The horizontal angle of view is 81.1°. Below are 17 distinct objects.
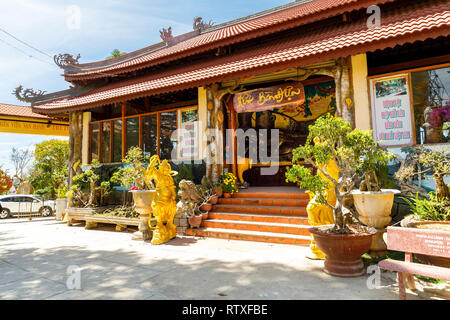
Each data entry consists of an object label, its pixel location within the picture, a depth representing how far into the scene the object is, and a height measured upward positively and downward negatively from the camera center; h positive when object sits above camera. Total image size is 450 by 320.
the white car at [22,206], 13.50 -1.17
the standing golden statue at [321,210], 4.24 -0.53
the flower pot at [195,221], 6.19 -0.95
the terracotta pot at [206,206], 6.72 -0.67
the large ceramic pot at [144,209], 5.95 -0.62
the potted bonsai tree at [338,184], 3.41 -0.09
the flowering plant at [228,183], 7.37 -0.08
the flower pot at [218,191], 7.23 -0.30
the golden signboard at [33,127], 12.07 +2.77
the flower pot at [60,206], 9.93 -0.86
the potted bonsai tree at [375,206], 4.05 -0.46
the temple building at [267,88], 5.68 +2.65
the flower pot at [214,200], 6.95 -0.52
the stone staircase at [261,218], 5.32 -0.87
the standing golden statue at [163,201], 5.60 -0.43
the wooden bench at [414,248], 2.52 -0.76
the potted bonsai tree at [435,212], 3.58 -0.55
